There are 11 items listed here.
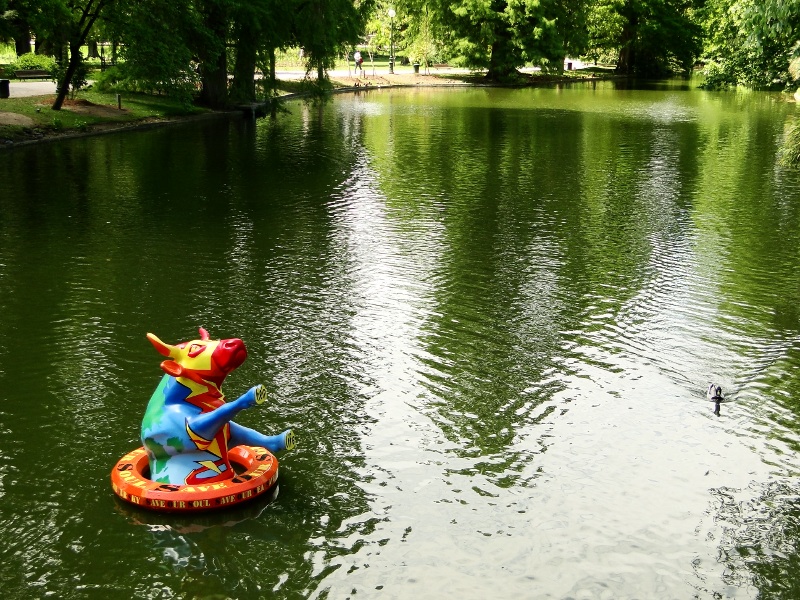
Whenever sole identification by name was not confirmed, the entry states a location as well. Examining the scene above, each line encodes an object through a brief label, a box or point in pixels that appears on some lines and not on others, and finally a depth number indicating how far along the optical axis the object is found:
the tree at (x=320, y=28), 39.16
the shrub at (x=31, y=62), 45.17
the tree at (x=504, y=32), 69.19
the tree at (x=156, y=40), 32.41
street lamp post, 74.00
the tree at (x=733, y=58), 57.67
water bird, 11.09
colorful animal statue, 8.40
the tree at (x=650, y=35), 82.31
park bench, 45.06
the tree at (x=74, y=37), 32.59
